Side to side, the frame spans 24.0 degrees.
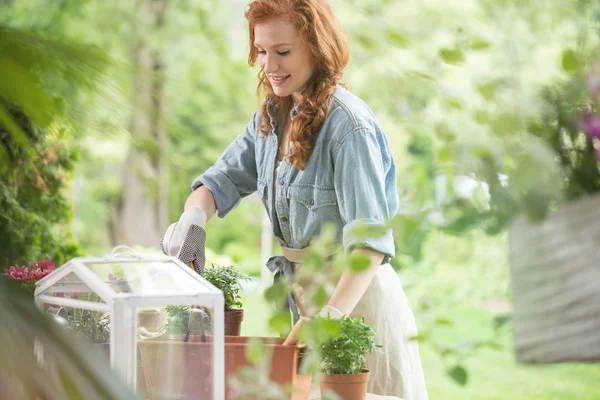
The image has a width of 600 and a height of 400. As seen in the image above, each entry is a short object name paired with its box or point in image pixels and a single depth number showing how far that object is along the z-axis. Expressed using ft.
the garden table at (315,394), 9.07
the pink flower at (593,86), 7.44
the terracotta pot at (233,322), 9.81
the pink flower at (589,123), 7.66
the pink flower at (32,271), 9.88
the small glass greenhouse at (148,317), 8.29
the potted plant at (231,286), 9.88
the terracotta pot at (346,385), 8.62
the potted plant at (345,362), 8.64
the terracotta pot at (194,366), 8.57
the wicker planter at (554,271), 7.75
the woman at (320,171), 9.91
